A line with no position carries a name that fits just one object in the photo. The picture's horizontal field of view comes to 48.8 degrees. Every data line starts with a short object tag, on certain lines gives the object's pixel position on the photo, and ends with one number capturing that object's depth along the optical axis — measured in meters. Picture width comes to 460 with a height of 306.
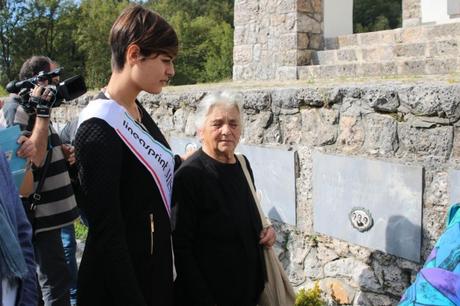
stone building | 4.91
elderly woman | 2.18
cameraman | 3.05
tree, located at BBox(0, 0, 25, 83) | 30.91
